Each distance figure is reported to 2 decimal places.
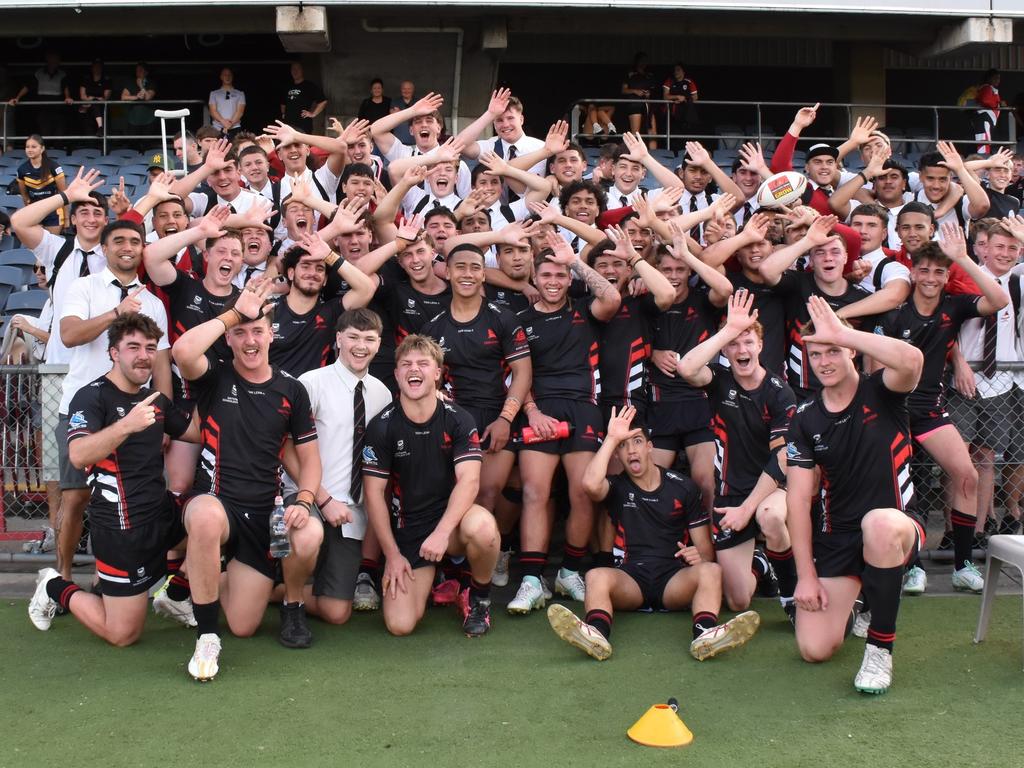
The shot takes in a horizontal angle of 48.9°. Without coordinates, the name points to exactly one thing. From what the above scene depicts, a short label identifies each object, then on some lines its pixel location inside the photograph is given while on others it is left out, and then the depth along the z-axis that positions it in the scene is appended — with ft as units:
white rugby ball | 25.40
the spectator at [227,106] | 50.93
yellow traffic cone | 15.25
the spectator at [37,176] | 41.86
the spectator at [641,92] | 52.60
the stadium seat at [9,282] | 36.40
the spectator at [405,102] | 41.91
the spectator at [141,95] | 52.03
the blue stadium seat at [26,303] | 34.53
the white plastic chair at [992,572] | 18.81
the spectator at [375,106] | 48.08
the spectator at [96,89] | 52.47
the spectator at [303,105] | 48.85
